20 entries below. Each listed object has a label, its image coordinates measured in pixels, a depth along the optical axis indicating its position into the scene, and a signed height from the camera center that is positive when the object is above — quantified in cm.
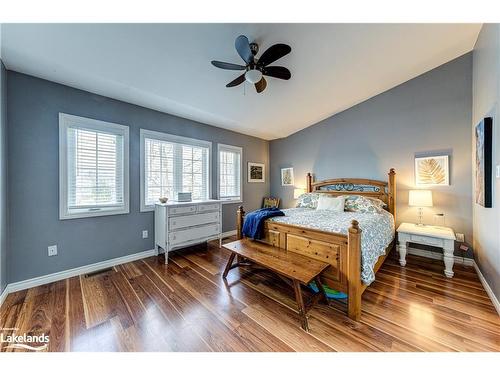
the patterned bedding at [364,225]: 188 -46
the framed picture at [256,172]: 496 +41
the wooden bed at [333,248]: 174 -69
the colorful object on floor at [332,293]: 204 -118
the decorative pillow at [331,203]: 330 -30
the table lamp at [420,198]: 281 -18
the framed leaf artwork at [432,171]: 295 +25
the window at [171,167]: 321 +40
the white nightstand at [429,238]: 247 -72
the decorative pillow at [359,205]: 312 -31
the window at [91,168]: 245 +29
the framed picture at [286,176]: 501 +28
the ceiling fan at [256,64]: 175 +130
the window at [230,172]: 439 +37
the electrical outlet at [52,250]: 237 -78
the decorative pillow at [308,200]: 380 -28
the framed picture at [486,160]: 204 +28
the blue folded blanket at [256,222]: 264 -50
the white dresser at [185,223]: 303 -62
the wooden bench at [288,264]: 171 -81
